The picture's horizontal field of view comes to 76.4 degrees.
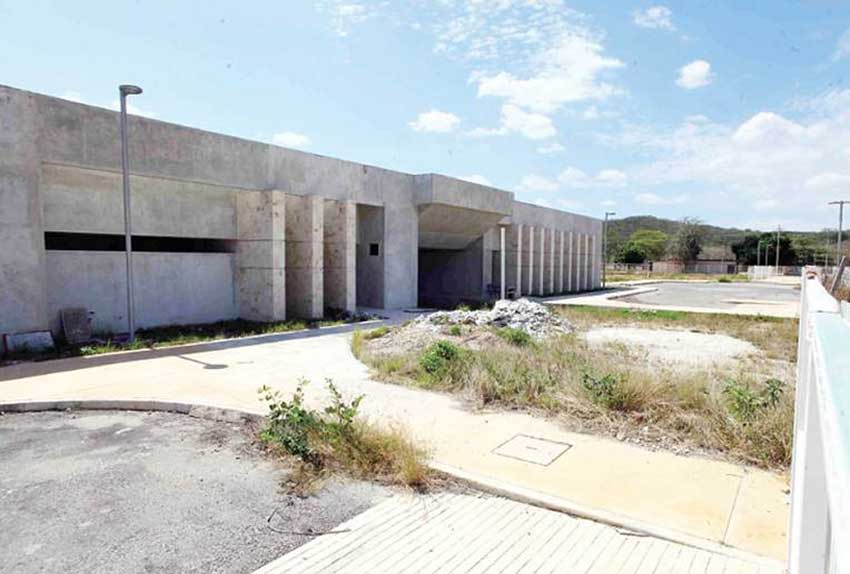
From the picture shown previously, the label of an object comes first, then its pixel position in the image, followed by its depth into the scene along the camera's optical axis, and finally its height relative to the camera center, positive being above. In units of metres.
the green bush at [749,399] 5.80 -1.56
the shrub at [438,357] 8.70 -1.66
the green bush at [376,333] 12.97 -1.82
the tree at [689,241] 74.81 +2.52
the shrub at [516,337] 11.28 -1.66
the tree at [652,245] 81.44 +2.16
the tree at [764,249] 69.50 +1.35
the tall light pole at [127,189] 10.94 +1.44
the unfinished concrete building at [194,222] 10.67 +0.98
